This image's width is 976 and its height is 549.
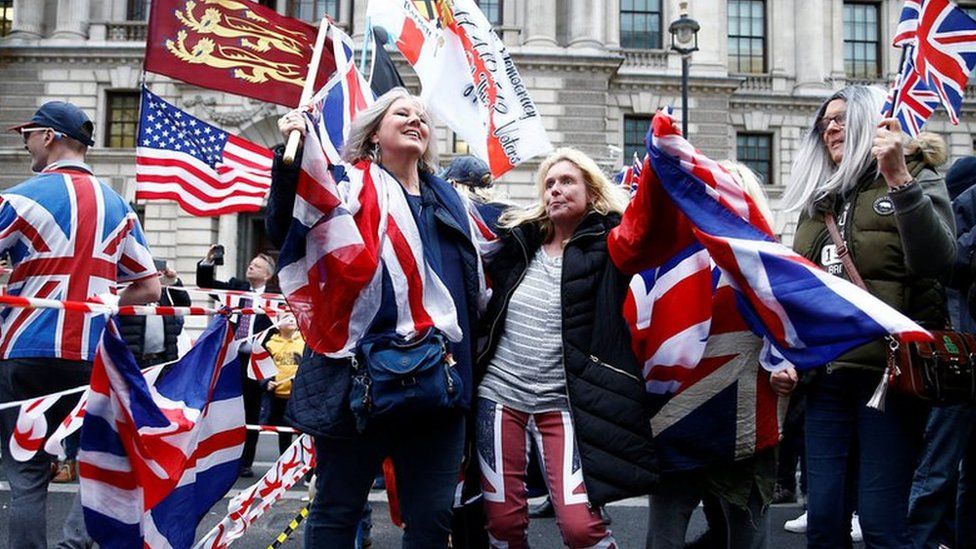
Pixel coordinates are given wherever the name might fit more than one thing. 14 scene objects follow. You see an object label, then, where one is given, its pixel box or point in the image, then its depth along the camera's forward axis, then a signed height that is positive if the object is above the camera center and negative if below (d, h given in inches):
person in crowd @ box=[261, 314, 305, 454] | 288.7 -15.0
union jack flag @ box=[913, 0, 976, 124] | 144.0 +49.5
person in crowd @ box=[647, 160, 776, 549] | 133.0 -26.7
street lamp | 619.2 +219.5
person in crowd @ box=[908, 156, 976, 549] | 160.2 -28.2
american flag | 232.5 +44.4
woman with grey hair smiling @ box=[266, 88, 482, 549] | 115.0 -7.0
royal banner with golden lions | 165.6 +55.6
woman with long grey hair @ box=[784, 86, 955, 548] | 119.0 +8.0
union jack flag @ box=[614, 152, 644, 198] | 204.0 +39.3
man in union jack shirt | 149.1 +7.7
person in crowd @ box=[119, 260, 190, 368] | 319.9 -8.4
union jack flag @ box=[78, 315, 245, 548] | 128.9 -22.8
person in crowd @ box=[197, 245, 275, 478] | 301.3 -25.4
